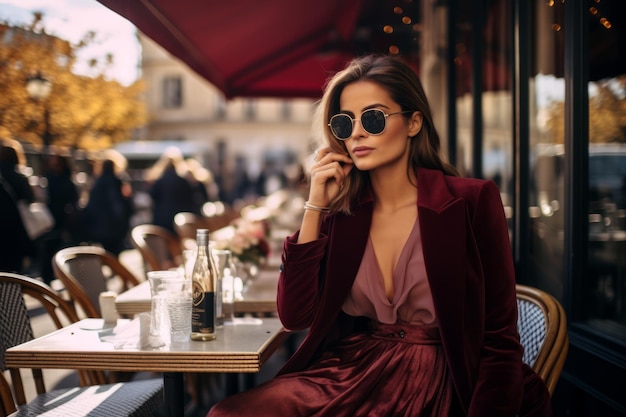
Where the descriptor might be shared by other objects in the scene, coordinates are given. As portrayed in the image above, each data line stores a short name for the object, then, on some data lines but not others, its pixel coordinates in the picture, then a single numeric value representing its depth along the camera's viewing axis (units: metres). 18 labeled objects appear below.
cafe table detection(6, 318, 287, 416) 2.35
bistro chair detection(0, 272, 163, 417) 2.71
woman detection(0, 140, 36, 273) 6.50
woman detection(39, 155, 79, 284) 9.38
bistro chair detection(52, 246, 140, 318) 3.33
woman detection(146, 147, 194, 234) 9.73
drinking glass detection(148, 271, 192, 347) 2.56
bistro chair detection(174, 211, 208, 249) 6.18
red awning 4.24
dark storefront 3.00
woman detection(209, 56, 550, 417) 2.17
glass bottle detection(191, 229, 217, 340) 2.54
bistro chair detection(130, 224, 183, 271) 5.48
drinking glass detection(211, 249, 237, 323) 3.09
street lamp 6.85
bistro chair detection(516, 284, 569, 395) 2.42
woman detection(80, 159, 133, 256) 9.13
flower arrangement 3.98
